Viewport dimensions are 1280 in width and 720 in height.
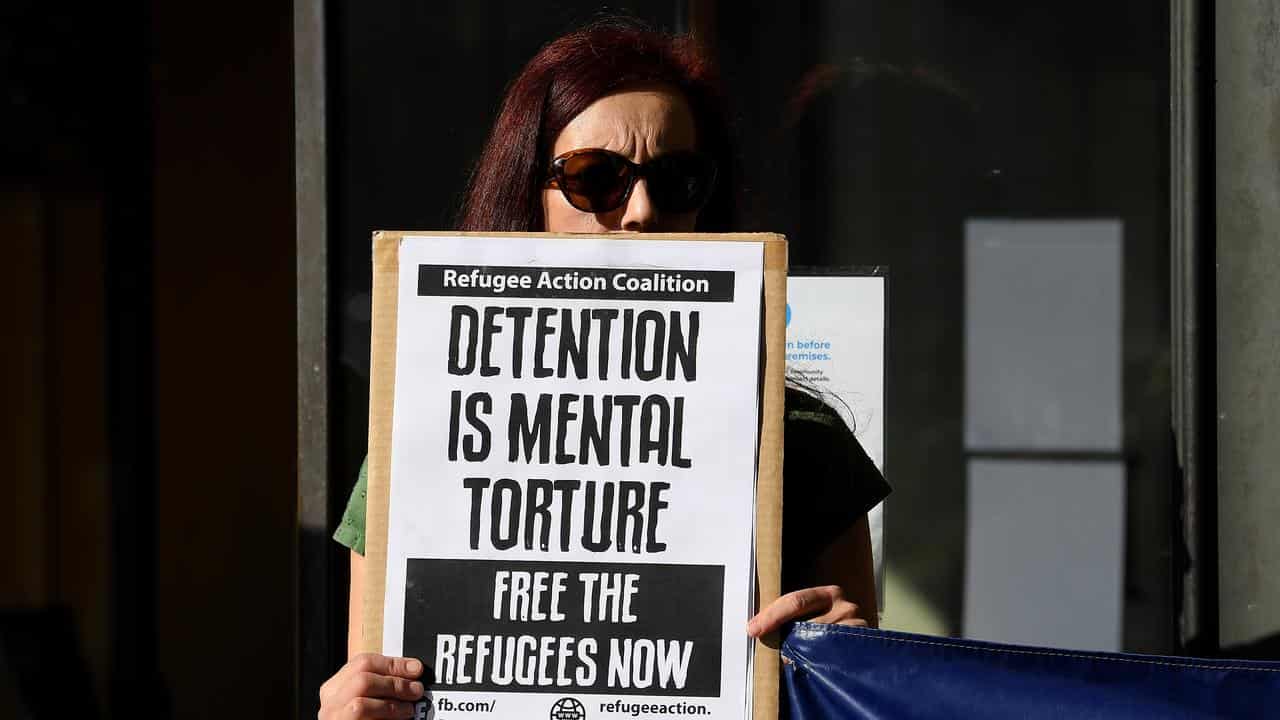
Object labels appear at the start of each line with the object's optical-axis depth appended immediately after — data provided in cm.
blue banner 462
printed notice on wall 523
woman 468
